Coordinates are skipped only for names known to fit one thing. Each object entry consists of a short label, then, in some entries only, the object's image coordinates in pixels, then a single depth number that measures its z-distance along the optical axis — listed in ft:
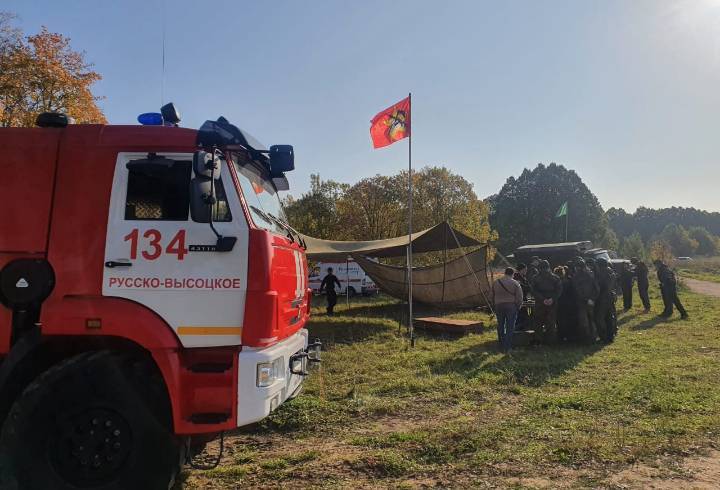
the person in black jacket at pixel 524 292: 39.92
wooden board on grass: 38.58
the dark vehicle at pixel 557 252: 59.31
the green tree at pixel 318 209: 120.16
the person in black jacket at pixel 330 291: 56.08
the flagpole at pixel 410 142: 36.86
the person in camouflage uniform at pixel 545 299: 33.09
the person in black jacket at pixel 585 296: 33.42
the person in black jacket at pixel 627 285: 53.72
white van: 92.99
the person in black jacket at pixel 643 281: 52.80
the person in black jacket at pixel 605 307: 34.68
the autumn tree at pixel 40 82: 51.57
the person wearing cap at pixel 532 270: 35.76
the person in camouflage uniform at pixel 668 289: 47.11
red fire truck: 11.10
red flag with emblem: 37.16
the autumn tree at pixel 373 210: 117.91
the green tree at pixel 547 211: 209.97
